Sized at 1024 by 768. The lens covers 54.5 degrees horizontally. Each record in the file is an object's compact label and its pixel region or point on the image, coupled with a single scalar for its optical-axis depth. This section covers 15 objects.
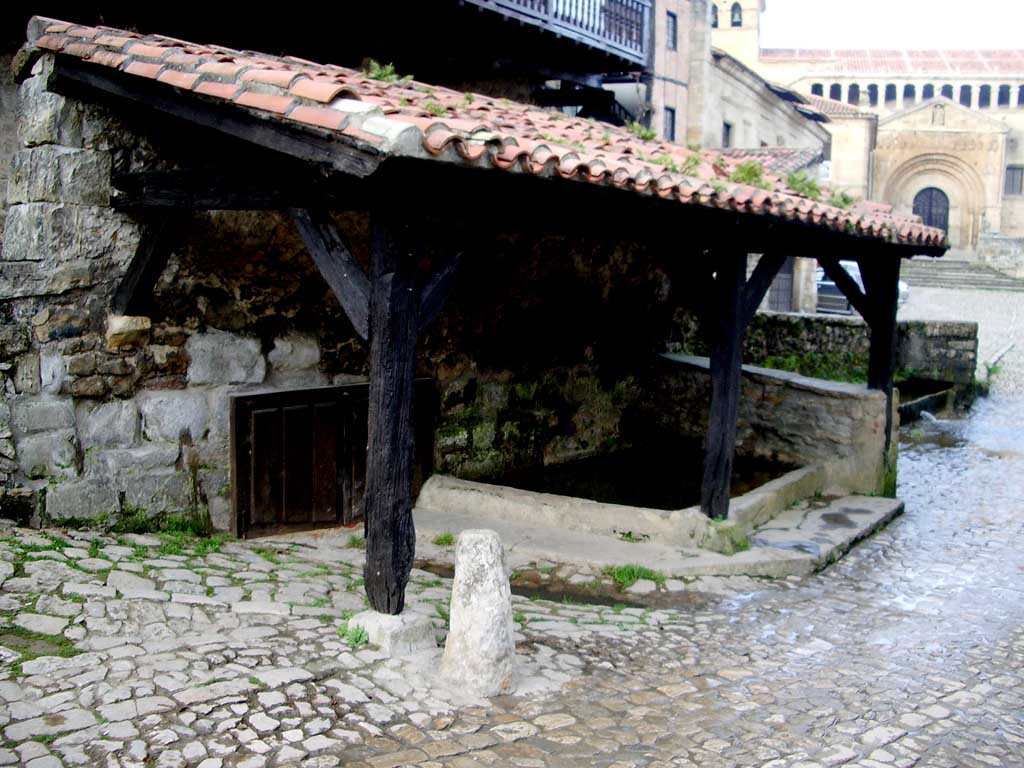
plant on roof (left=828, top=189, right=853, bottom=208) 7.69
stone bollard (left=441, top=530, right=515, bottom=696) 4.21
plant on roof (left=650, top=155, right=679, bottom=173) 5.77
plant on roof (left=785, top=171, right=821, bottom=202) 7.45
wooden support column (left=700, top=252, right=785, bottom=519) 6.55
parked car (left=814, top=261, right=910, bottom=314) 25.48
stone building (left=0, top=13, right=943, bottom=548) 4.39
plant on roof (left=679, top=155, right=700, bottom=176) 5.93
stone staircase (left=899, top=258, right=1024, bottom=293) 33.25
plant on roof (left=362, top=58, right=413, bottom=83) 5.93
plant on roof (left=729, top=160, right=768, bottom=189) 6.68
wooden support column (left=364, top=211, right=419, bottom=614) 4.31
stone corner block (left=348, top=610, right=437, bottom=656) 4.45
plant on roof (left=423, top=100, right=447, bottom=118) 4.65
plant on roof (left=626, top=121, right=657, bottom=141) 7.41
